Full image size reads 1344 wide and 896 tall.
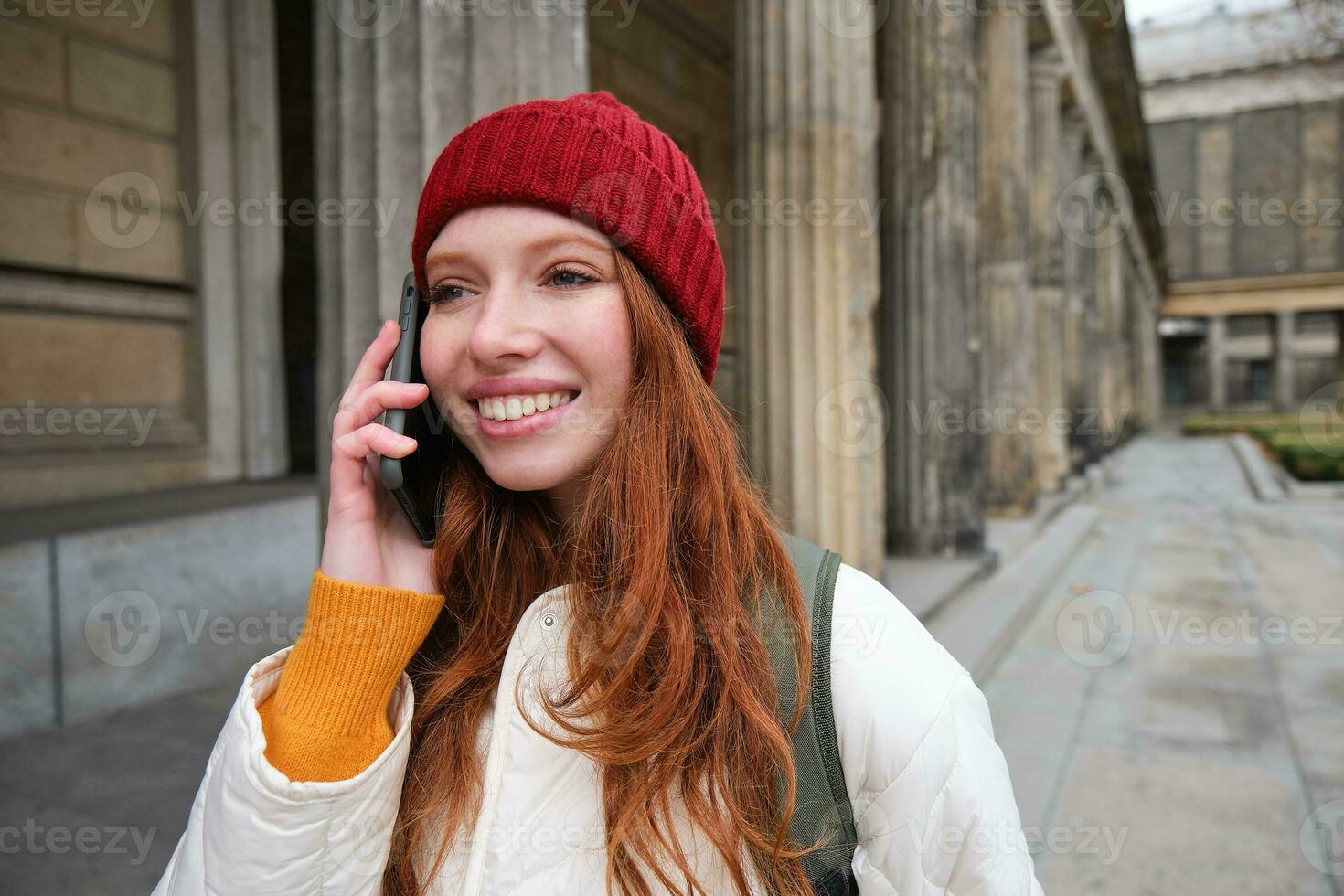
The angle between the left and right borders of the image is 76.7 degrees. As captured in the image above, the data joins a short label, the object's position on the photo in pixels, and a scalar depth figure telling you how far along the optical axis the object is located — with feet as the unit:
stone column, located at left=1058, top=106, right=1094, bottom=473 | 46.50
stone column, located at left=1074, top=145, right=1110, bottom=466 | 51.42
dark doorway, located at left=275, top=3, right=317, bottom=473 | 20.02
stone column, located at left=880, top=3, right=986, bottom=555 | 23.26
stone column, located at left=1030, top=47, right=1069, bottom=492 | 40.55
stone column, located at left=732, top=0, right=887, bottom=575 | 15.38
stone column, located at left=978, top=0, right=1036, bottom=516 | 32.81
